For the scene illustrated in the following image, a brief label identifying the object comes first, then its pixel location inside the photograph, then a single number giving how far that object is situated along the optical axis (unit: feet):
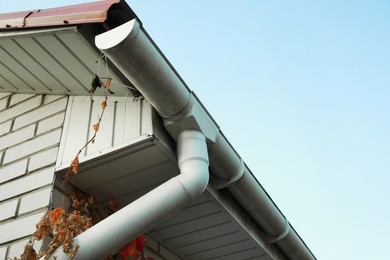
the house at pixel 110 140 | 7.01
